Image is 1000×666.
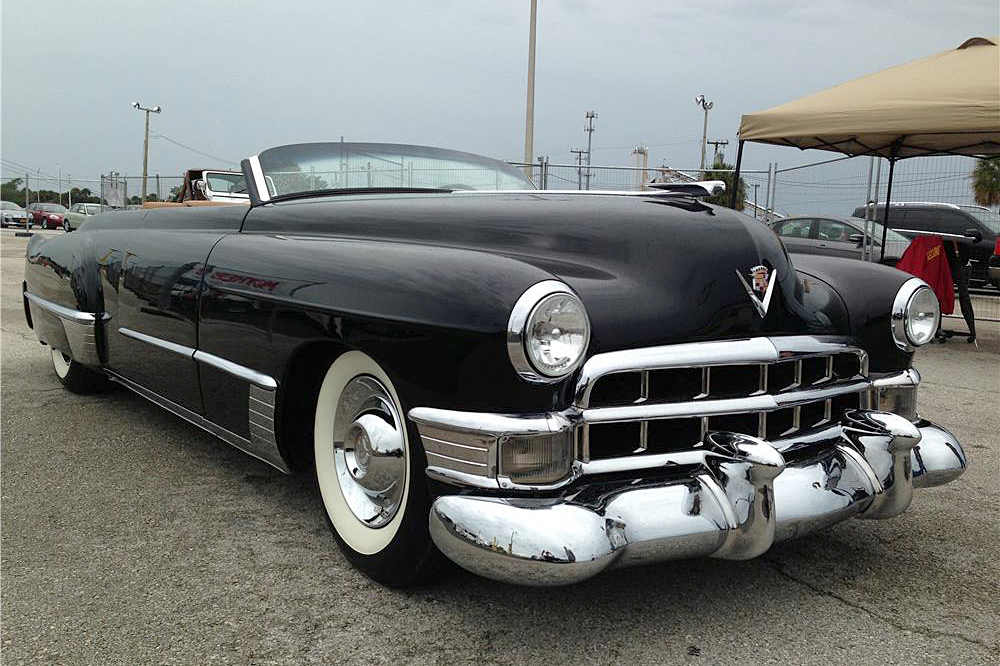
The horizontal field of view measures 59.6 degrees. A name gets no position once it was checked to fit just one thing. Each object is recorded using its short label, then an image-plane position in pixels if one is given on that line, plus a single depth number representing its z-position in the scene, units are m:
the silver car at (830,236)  10.26
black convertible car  1.98
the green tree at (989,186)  19.24
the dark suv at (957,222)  12.45
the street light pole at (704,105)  38.93
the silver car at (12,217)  35.22
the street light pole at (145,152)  44.45
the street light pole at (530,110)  15.41
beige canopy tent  6.73
